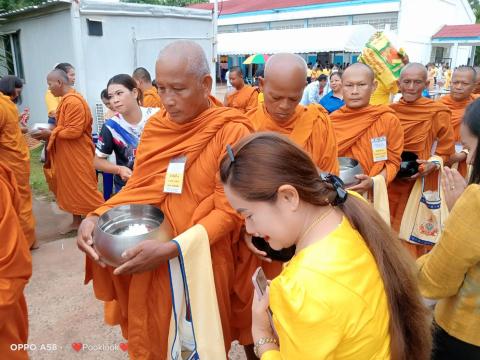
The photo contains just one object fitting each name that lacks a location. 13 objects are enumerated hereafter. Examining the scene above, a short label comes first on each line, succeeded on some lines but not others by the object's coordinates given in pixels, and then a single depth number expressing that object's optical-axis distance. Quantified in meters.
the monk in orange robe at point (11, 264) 1.64
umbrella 19.70
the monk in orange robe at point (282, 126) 2.13
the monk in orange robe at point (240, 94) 7.66
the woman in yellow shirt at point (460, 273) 1.28
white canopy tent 15.27
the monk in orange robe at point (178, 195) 1.91
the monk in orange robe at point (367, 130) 3.10
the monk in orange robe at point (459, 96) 4.30
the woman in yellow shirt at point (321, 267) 0.97
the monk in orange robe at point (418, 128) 3.65
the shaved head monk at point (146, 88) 5.69
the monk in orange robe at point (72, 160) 4.66
